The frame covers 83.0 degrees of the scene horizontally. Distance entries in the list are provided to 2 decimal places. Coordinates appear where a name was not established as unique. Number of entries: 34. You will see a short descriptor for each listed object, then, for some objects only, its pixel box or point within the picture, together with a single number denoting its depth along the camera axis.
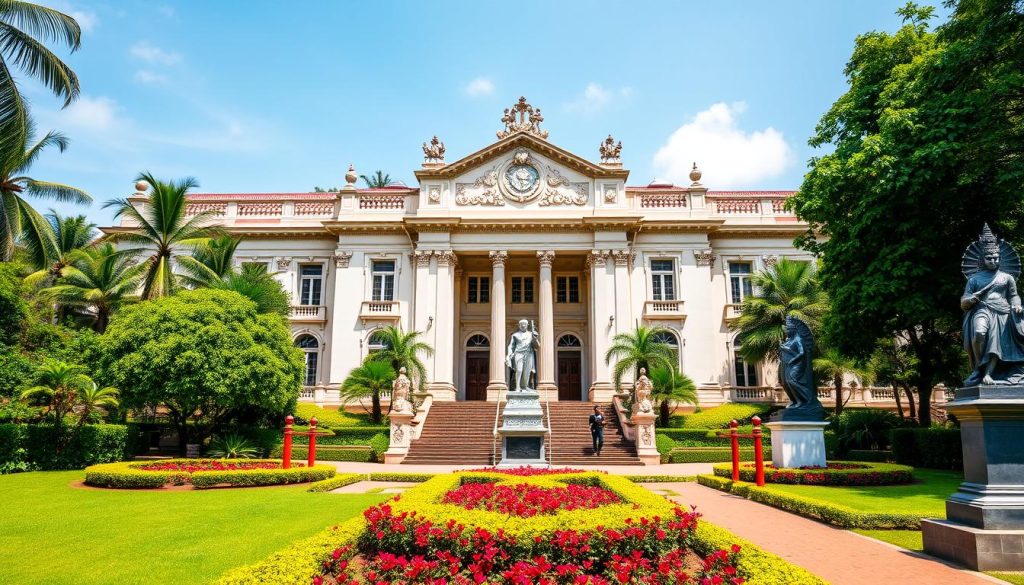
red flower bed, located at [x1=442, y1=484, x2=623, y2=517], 7.90
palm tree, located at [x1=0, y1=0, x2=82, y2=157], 15.55
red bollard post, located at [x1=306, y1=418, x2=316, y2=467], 16.49
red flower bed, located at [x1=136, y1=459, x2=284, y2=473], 15.07
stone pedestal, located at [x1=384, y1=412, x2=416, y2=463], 21.27
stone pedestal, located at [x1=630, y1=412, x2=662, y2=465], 21.38
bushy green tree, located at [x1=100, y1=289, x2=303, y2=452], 19.28
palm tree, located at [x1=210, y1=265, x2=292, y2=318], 24.92
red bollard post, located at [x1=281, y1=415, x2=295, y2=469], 15.85
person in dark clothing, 21.11
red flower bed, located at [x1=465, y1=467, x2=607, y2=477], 13.18
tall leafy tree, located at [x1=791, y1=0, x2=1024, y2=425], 13.41
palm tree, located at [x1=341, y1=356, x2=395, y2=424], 25.41
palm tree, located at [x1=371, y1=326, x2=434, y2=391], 26.80
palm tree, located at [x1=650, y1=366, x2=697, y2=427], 25.25
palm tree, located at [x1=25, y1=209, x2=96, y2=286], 20.56
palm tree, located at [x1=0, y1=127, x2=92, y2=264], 16.95
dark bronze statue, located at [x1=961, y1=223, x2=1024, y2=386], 7.05
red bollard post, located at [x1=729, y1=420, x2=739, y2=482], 14.55
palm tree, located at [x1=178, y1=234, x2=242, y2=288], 25.92
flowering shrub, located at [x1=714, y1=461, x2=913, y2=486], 12.98
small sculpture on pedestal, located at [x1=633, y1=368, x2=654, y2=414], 21.72
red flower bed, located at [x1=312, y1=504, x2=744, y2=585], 5.15
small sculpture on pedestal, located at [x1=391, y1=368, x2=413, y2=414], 21.62
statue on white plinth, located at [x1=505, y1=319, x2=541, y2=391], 17.69
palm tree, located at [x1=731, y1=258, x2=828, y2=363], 25.62
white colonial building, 30.61
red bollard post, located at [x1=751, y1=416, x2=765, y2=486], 13.30
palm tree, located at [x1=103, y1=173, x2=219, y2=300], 24.92
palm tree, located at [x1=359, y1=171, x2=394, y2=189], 55.44
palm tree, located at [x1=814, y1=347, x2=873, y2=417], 24.05
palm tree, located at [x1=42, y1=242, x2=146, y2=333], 26.16
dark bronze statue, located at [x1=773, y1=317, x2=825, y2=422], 14.80
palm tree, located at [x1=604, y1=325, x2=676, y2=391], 26.16
